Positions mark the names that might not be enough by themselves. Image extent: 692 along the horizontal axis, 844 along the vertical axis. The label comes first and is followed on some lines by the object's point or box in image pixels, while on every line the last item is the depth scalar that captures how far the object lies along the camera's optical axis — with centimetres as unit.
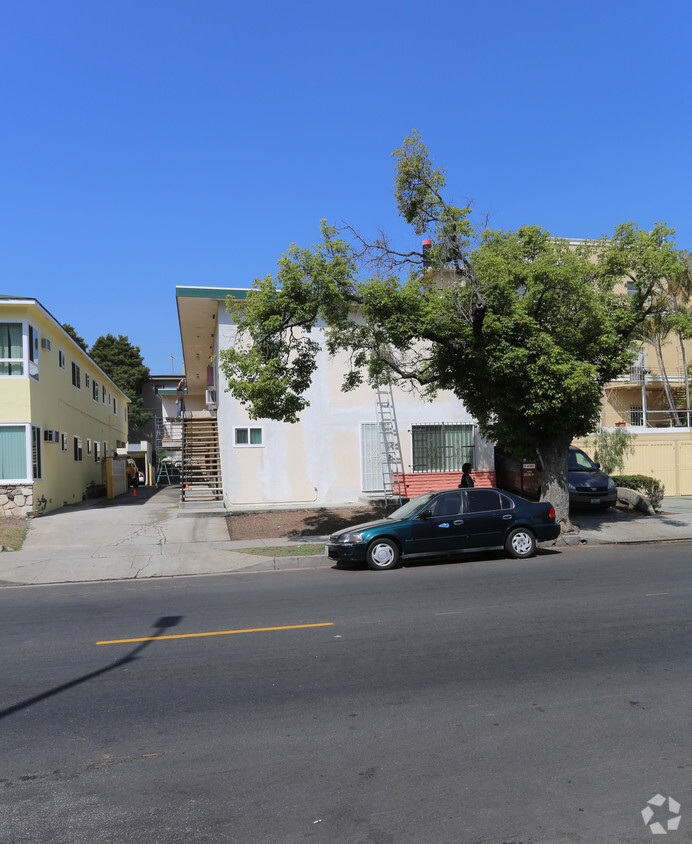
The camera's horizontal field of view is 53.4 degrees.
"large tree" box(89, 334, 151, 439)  6125
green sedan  1253
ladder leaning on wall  2064
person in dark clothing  1669
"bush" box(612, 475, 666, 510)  1983
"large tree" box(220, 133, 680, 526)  1402
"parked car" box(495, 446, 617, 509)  1902
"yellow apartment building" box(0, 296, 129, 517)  1925
